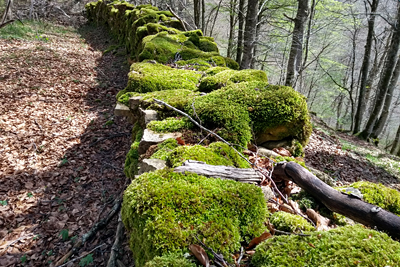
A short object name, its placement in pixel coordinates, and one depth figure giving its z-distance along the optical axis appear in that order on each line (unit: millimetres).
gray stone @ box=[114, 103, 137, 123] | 4008
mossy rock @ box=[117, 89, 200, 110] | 3275
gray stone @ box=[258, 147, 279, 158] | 2879
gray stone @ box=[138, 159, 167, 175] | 2188
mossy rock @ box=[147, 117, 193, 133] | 2960
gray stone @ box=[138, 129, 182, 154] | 2809
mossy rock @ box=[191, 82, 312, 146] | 2855
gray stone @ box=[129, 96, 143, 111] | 3712
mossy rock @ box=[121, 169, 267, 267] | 1488
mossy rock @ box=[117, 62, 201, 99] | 4176
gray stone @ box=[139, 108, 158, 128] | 3248
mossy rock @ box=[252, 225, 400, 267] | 1273
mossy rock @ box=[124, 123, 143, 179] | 3244
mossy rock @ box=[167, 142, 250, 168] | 2170
